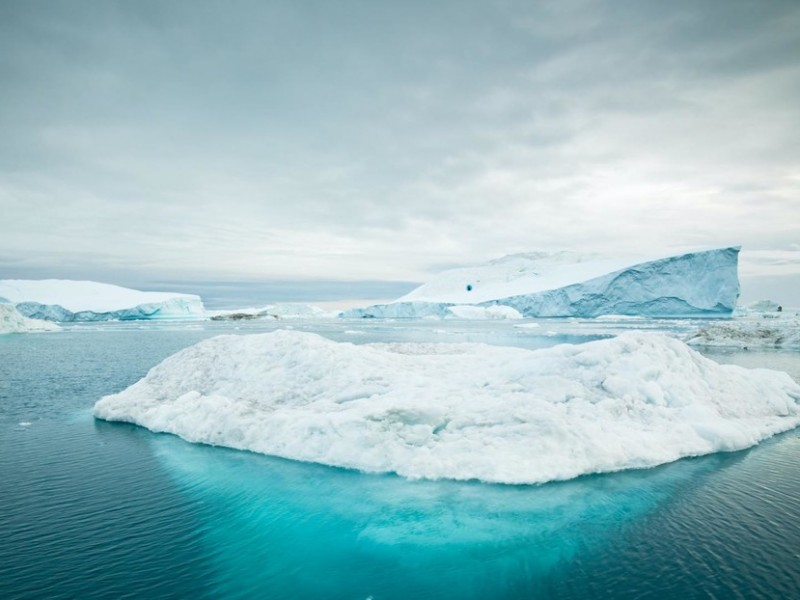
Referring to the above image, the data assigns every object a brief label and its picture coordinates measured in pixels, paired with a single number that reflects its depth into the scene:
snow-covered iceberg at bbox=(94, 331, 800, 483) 11.09
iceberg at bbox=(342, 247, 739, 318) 82.31
